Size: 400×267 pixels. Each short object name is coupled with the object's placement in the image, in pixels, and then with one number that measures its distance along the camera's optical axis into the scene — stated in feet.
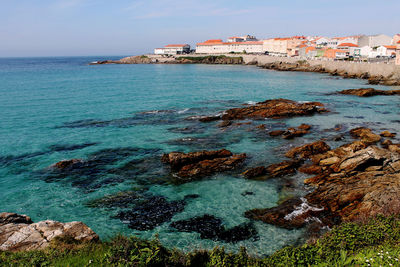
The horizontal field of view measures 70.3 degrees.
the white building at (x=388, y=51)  357.24
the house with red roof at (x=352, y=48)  412.61
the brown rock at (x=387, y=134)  96.62
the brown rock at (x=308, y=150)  81.61
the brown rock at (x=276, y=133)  100.73
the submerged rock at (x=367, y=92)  175.57
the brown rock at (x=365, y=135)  90.74
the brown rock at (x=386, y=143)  85.69
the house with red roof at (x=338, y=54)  391.81
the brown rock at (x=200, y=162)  72.79
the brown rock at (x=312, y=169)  71.31
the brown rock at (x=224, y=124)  113.19
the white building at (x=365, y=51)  392.76
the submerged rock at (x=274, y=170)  70.28
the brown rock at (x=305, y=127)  107.45
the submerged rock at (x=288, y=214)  51.29
